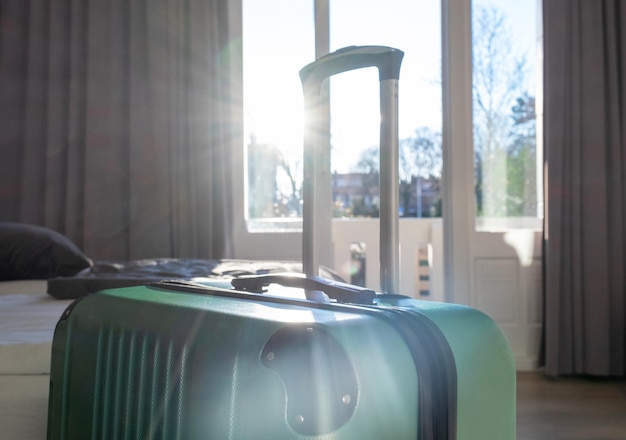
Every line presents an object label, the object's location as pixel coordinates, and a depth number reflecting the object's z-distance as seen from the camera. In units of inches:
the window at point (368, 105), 132.6
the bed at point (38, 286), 46.0
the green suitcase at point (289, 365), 25.5
